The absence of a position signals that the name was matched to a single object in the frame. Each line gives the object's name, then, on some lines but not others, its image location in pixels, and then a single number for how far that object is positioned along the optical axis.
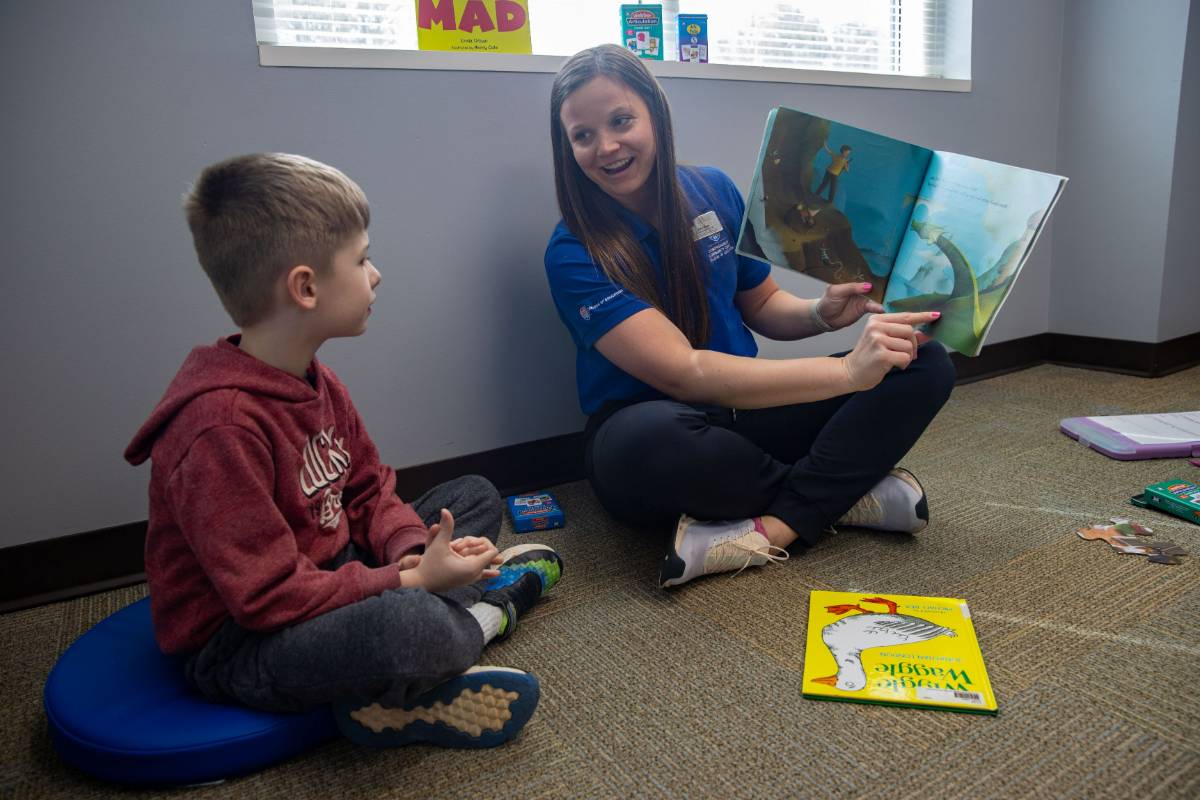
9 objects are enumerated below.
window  1.41
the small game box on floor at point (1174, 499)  1.26
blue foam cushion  0.78
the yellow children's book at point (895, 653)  0.85
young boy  0.77
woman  1.15
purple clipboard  1.56
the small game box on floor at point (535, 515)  1.43
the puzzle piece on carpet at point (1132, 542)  1.14
